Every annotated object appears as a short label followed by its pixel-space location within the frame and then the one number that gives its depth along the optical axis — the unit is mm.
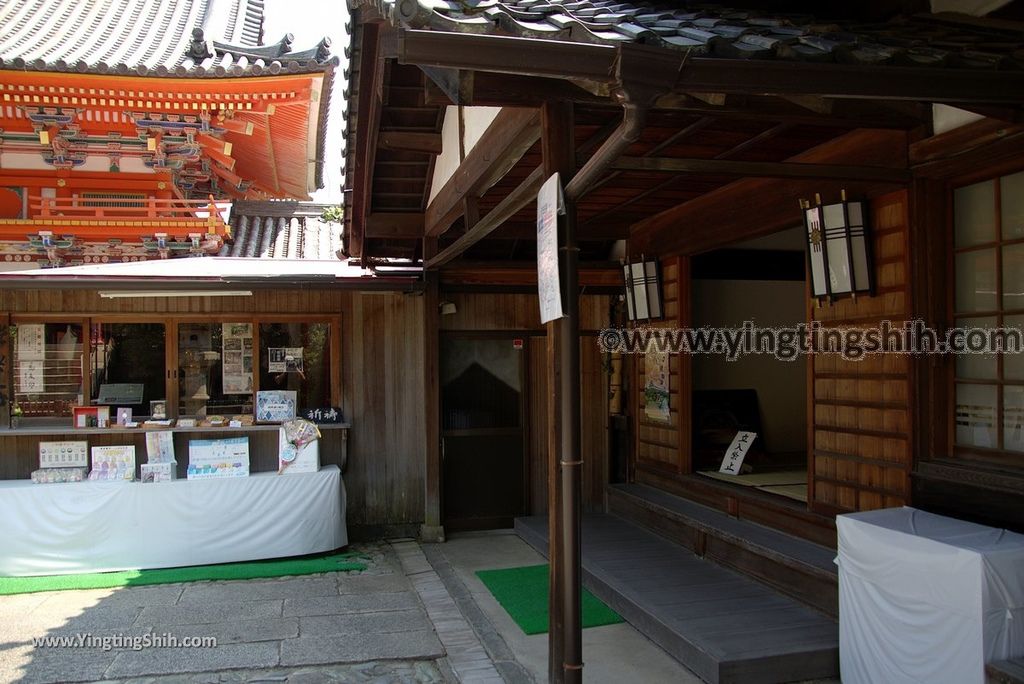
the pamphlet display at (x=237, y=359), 8141
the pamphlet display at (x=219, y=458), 7738
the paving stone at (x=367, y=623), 5680
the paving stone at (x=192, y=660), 5000
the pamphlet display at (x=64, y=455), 7641
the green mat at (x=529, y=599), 5566
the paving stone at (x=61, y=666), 4844
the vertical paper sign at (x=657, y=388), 7621
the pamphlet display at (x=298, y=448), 7852
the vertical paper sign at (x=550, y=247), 3518
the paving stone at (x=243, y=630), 5531
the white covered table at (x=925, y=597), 3342
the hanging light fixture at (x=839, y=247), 4766
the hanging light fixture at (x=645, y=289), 7691
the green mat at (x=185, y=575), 6898
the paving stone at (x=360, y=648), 5156
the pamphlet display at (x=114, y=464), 7617
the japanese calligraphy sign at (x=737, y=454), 7348
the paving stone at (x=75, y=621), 5738
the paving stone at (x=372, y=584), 6684
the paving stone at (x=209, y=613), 5918
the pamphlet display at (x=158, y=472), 7559
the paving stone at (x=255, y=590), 6477
